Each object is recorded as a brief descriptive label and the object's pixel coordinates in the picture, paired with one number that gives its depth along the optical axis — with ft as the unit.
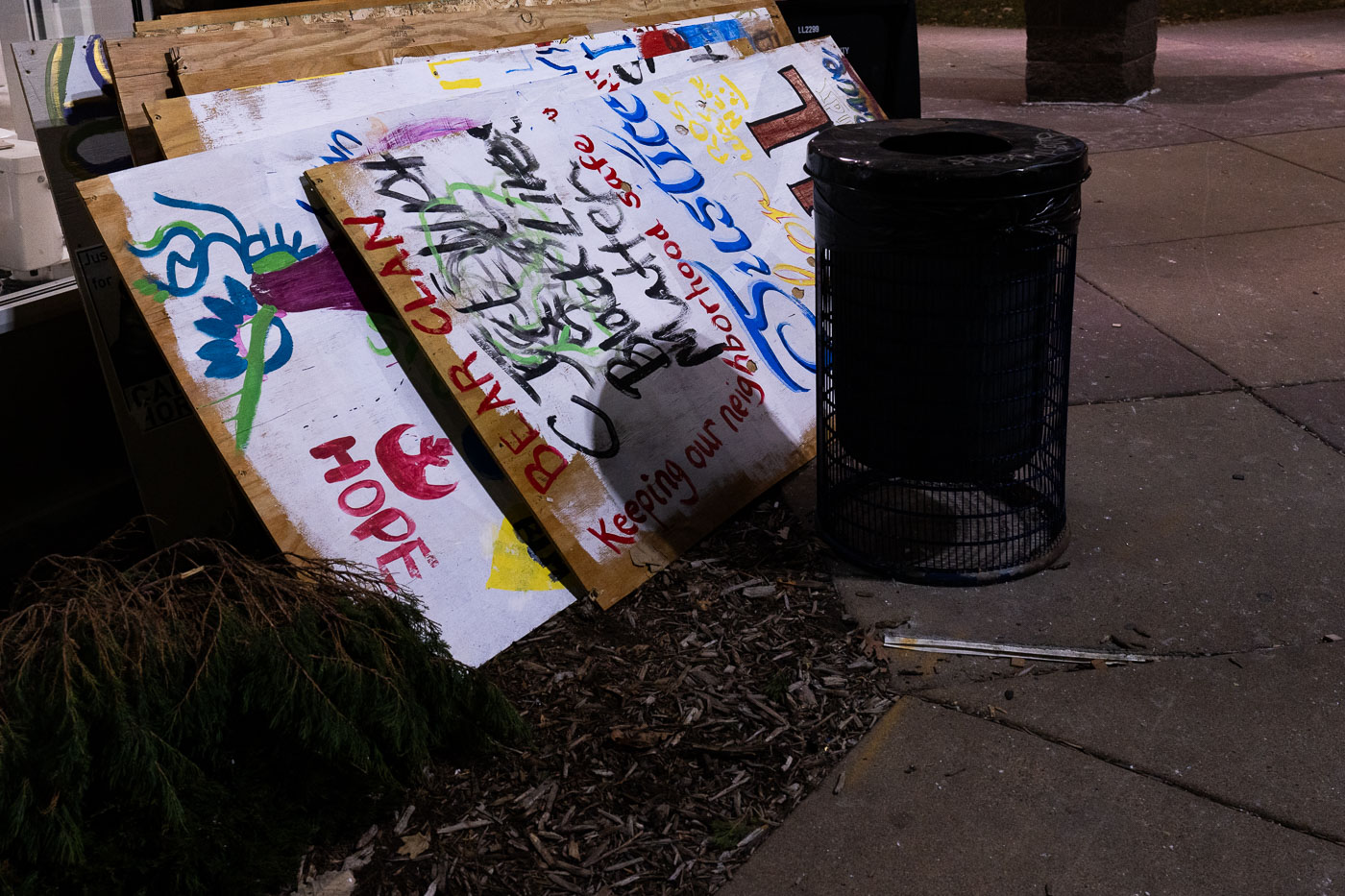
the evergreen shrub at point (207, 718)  7.46
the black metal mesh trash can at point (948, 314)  10.05
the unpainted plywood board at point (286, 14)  12.40
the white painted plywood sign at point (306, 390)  10.09
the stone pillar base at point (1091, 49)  30.53
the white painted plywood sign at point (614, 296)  11.33
